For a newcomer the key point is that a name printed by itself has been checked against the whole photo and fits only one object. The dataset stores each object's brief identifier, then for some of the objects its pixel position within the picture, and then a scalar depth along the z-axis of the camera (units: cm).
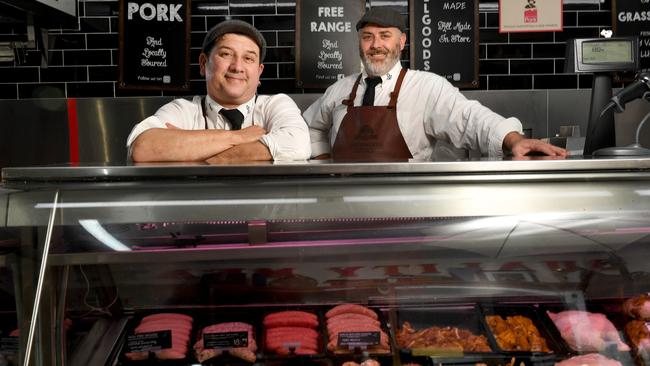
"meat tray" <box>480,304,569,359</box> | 209
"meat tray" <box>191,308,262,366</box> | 211
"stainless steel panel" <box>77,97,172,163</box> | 504
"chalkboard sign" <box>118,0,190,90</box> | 502
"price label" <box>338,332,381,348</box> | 208
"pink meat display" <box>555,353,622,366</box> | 203
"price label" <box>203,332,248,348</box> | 204
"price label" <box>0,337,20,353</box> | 185
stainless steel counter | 172
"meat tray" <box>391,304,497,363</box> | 209
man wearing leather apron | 396
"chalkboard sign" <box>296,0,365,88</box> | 506
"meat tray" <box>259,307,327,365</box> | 207
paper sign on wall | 508
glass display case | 173
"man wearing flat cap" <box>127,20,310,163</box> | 255
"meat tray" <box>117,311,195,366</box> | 203
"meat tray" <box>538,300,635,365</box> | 207
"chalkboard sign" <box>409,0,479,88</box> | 506
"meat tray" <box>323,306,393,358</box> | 208
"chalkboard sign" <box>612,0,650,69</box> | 510
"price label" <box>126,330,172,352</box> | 201
